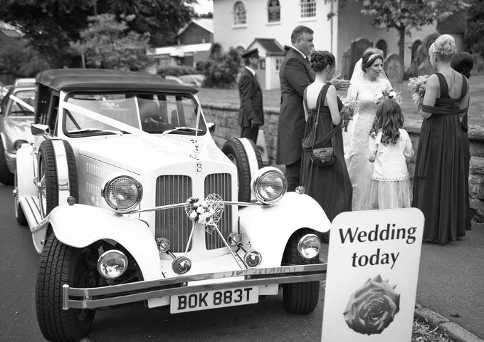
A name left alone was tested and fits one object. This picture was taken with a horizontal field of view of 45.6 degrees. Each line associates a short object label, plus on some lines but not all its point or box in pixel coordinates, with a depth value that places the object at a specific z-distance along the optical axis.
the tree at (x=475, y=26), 30.50
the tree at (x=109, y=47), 20.12
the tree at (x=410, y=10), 28.30
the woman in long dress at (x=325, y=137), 5.94
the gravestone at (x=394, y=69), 20.98
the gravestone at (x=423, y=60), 19.52
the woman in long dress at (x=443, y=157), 5.83
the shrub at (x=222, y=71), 33.62
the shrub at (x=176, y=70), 38.71
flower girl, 6.11
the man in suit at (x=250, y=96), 9.60
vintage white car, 3.84
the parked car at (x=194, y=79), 34.44
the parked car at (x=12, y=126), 9.71
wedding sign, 3.04
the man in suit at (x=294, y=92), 6.88
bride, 6.80
